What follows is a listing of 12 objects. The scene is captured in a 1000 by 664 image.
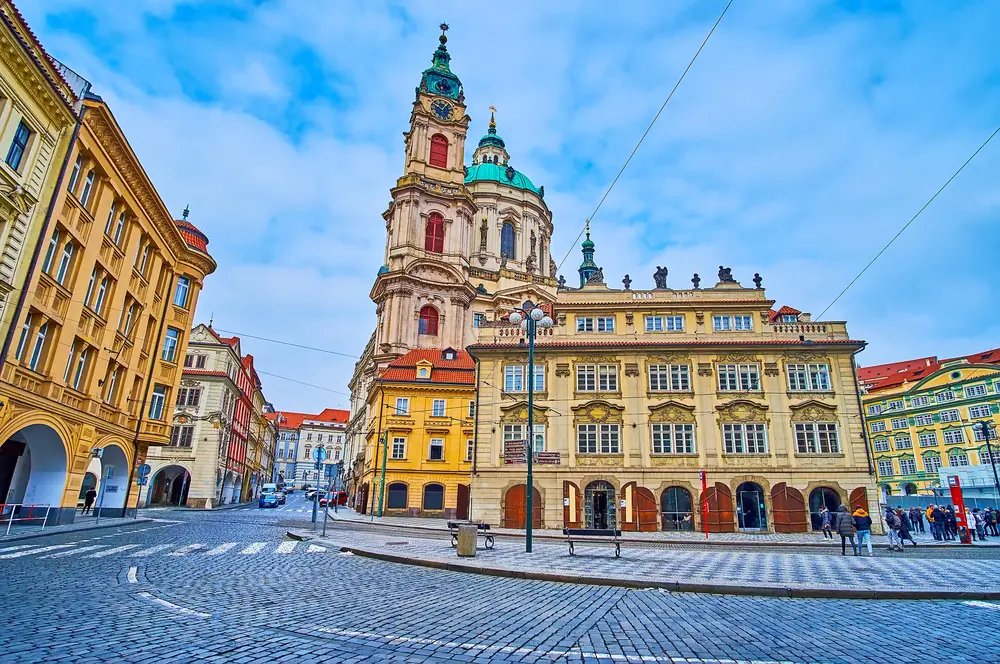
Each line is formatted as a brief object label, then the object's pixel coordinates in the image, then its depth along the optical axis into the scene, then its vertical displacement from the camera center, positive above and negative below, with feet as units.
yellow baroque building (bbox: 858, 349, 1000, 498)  192.44 +36.43
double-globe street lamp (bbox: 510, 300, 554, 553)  56.64 +18.46
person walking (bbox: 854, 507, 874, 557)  61.72 +0.05
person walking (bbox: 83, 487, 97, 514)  98.89 +0.51
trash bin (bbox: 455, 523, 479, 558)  48.93 -2.23
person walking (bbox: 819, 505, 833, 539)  88.79 +0.63
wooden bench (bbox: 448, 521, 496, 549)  58.12 -1.98
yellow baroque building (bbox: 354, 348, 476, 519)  147.33 +16.66
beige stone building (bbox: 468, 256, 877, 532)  102.78 +16.91
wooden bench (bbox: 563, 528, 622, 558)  57.37 -1.58
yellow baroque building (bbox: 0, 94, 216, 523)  67.72 +20.90
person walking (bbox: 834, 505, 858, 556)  59.82 -0.12
